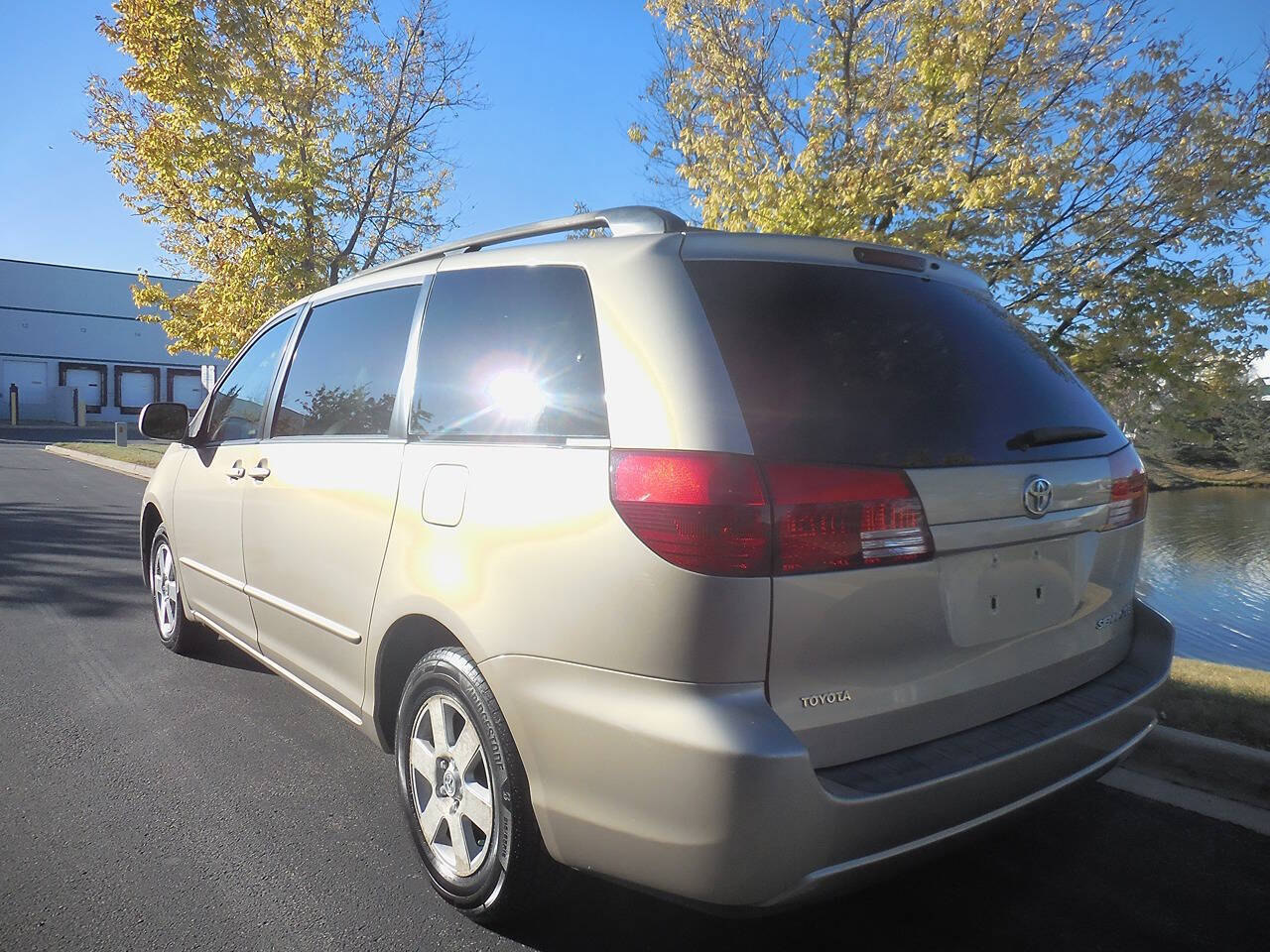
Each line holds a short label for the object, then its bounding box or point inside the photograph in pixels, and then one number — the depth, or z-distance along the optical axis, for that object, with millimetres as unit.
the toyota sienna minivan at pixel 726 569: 1902
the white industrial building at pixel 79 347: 47812
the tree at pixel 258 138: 11984
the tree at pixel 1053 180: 7766
